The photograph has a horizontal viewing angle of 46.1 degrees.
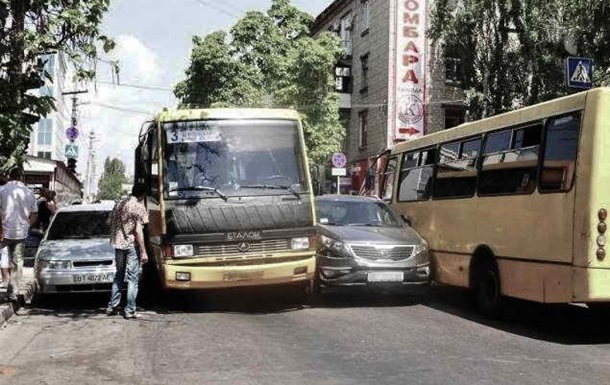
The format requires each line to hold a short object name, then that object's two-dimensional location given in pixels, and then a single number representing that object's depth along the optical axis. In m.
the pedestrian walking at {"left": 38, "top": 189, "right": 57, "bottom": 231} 16.38
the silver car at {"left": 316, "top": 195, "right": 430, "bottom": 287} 10.23
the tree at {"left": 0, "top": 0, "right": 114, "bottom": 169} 8.68
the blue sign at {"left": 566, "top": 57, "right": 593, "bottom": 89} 13.49
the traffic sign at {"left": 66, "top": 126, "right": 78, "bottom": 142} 27.57
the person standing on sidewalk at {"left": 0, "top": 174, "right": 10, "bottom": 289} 10.10
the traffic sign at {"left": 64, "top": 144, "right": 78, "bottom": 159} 26.38
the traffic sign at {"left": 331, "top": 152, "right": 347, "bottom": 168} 25.06
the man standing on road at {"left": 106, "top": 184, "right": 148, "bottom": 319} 9.52
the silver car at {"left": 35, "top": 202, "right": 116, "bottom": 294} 10.36
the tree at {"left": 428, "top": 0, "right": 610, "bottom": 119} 25.75
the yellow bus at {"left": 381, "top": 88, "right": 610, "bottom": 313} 7.37
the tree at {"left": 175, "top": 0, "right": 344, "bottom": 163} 33.03
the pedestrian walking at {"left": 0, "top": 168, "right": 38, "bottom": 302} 9.88
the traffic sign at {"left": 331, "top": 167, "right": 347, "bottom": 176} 23.75
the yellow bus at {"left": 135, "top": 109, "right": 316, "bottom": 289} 9.48
